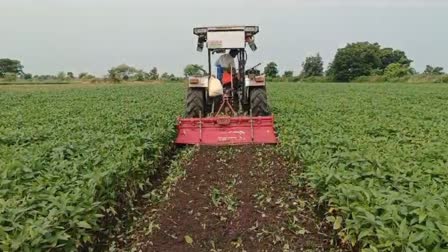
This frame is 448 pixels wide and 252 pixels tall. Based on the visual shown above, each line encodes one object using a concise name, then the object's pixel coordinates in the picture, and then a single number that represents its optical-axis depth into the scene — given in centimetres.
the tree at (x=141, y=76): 6494
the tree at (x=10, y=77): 5516
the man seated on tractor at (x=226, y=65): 1140
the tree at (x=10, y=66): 8156
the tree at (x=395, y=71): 5944
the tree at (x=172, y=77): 6590
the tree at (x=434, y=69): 7106
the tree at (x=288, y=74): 7493
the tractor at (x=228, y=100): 991
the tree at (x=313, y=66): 7956
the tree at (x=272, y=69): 5938
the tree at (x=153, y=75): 6706
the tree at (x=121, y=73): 5732
